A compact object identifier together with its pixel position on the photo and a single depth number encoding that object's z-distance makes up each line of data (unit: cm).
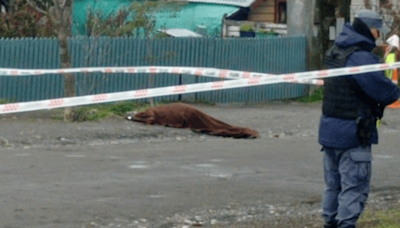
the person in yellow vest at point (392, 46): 1562
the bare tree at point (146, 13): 2377
